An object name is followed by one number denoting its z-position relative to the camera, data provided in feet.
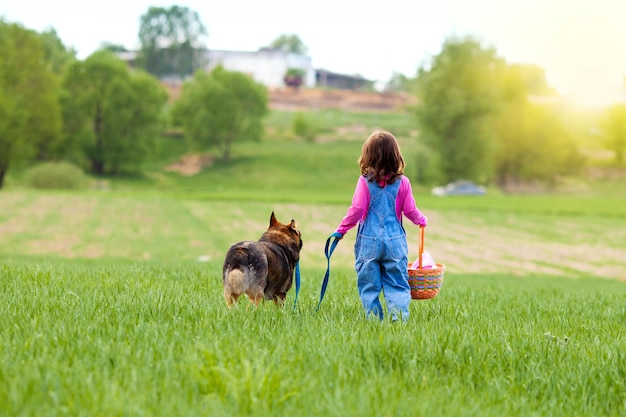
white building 540.11
